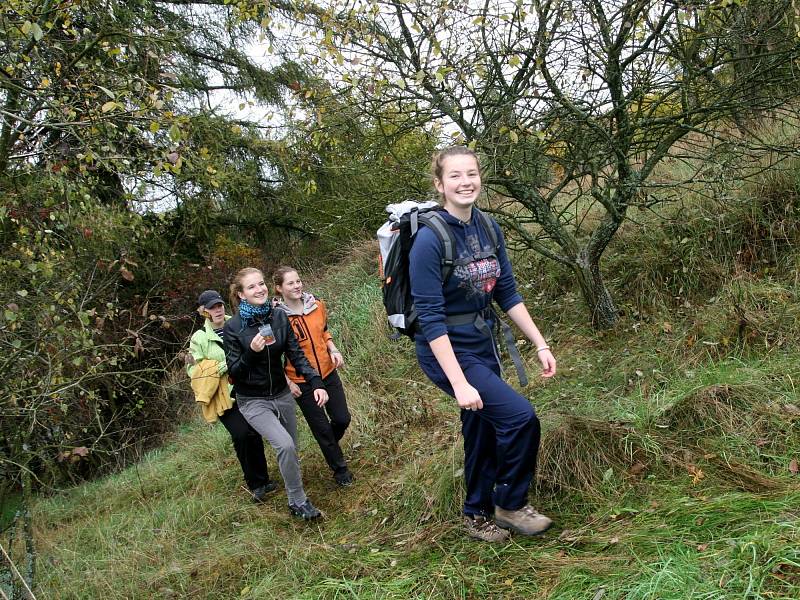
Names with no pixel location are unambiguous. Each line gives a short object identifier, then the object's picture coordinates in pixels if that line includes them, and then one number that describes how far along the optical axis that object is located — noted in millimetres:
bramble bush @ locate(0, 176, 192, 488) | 4074
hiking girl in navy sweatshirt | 2885
